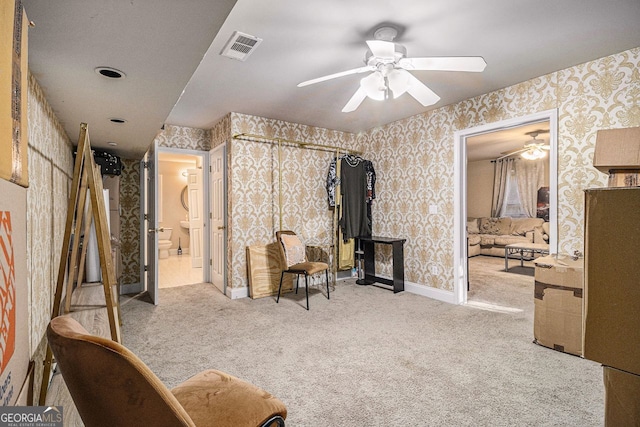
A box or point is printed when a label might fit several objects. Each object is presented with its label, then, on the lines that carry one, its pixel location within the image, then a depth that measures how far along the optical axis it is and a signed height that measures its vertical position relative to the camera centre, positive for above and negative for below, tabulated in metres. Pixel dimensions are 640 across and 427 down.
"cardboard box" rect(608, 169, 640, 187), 2.28 +0.22
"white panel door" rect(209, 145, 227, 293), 4.42 -0.11
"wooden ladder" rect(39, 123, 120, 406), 1.56 -0.15
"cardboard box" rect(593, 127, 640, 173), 2.25 +0.42
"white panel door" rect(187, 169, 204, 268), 6.50 -0.21
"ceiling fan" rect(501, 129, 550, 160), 5.60 +1.09
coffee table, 5.61 -0.73
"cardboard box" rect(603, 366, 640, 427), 0.62 -0.39
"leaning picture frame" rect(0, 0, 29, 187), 0.86 +0.35
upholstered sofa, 6.75 -0.60
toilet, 7.56 -0.83
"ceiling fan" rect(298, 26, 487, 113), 2.12 +0.98
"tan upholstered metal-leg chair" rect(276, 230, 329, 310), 3.79 -0.63
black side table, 4.36 -0.79
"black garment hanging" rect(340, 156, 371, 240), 4.75 +0.14
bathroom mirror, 8.37 +0.26
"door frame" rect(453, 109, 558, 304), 3.86 -0.07
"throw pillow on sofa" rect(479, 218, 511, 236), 7.52 -0.45
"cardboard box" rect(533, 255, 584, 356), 2.48 -0.78
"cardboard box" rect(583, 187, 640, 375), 0.58 -0.13
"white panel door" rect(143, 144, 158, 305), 3.71 -0.11
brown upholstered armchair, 0.73 -0.41
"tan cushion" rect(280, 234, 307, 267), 3.94 -0.53
